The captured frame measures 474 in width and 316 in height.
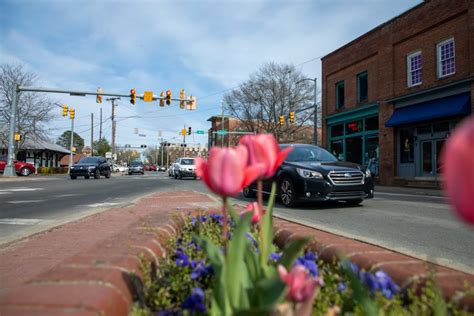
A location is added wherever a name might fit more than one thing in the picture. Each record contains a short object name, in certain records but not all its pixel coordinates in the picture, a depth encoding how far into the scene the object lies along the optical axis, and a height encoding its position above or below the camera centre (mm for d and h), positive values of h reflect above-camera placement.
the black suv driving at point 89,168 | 27812 -374
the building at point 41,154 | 46178 +1351
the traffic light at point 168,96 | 26688 +4770
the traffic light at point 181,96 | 27930 +5009
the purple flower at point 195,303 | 1525 -566
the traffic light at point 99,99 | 25738 +4385
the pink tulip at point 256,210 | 1762 -216
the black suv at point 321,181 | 8250 -356
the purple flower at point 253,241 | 2375 -485
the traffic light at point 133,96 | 25672 +4563
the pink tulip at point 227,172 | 1260 -26
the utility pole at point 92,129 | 55897 +4958
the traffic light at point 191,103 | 27969 +4515
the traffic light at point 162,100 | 26875 +4514
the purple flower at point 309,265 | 1769 -483
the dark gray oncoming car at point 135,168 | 51000 -623
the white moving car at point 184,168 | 29750 -333
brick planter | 1396 -511
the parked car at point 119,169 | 67306 -1065
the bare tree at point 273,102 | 44094 +7583
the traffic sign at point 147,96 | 26417 +4727
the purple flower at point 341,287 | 1753 -569
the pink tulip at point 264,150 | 1408 +53
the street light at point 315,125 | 28445 +2960
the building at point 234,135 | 50938 +5082
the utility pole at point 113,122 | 54125 +5997
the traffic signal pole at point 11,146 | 25883 +1097
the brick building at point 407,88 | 17328 +4208
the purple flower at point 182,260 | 2012 -522
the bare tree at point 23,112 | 35125 +4824
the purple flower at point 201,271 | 1838 -535
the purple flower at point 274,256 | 2031 -502
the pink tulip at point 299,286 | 1220 -396
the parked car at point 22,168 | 33781 -501
